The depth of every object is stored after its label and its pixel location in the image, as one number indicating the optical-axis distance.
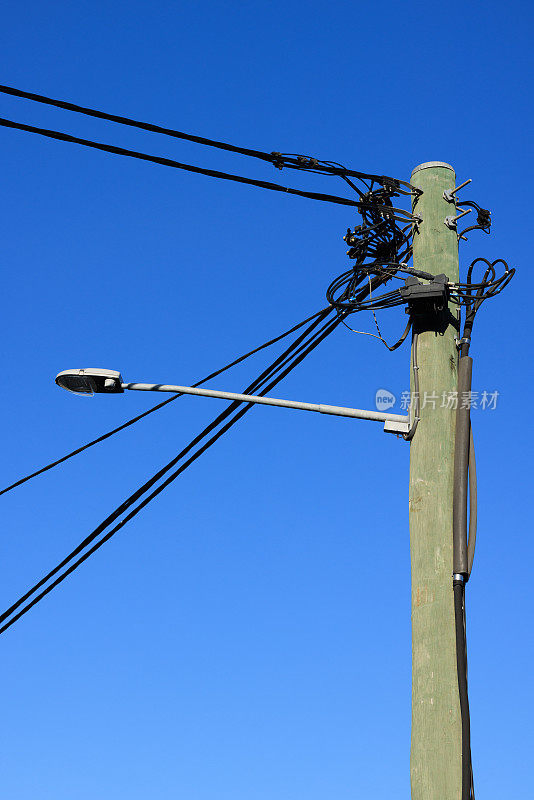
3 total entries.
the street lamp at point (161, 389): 5.60
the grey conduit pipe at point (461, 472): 5.08
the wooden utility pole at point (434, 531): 4.73
